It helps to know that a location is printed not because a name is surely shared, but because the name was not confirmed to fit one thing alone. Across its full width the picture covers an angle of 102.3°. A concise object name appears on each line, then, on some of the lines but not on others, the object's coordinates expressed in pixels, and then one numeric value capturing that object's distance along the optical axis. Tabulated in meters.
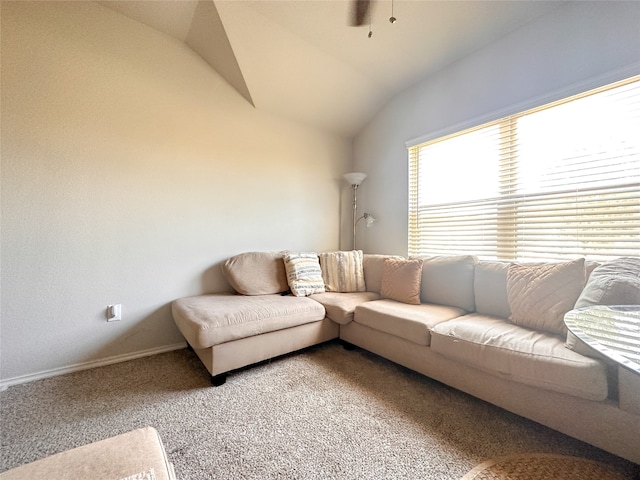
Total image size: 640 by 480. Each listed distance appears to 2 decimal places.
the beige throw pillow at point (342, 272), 2.83
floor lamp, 3.25
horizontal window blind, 1.75
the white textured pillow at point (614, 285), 1.27
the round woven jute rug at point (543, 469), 1.08
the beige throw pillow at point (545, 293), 1.55
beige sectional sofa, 1.16
